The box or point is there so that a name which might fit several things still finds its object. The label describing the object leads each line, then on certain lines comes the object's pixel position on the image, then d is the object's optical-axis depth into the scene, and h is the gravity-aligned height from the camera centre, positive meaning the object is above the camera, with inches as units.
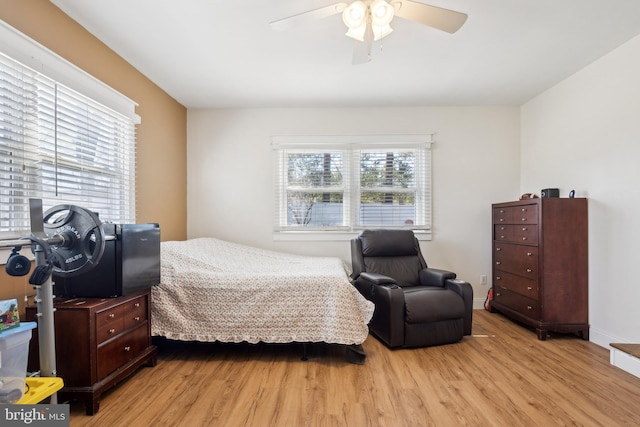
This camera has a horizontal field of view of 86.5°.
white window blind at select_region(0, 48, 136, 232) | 76.4 +16.8
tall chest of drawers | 123.0 -20.7
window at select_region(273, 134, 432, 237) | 166.6 +11.6
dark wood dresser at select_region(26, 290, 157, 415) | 75.2 -30.9
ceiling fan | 72.8 +43.4
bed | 102.7 -29.4
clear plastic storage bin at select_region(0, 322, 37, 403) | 55.9 -26.1
